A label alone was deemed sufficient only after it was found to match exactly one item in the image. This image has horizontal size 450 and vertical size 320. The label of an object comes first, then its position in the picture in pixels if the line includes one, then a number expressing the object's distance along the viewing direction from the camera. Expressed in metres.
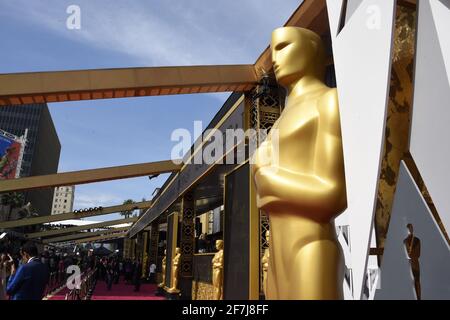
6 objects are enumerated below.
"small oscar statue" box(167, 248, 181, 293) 11.81
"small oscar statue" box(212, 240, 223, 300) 7.76
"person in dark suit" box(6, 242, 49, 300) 3.90
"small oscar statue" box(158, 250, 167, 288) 14.40
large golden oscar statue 2.25
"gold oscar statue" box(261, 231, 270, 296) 5.45
